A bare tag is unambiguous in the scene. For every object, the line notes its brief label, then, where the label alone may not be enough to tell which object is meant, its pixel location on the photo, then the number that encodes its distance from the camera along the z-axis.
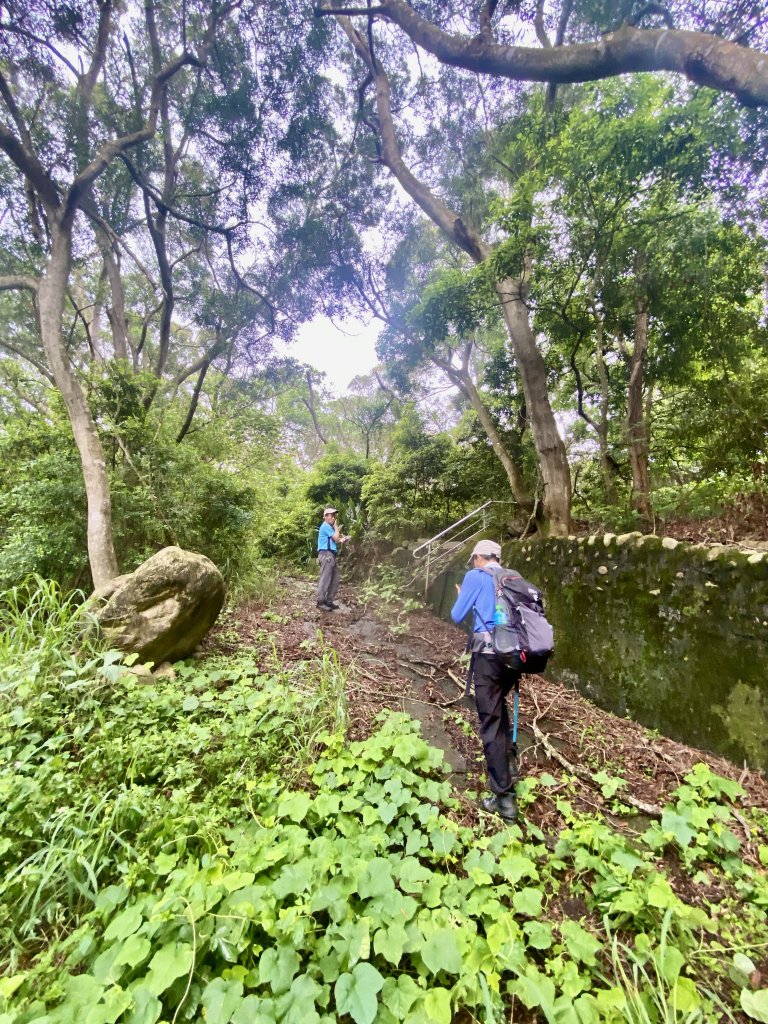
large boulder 3.50
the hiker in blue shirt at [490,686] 2.57
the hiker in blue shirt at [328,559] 6.43
